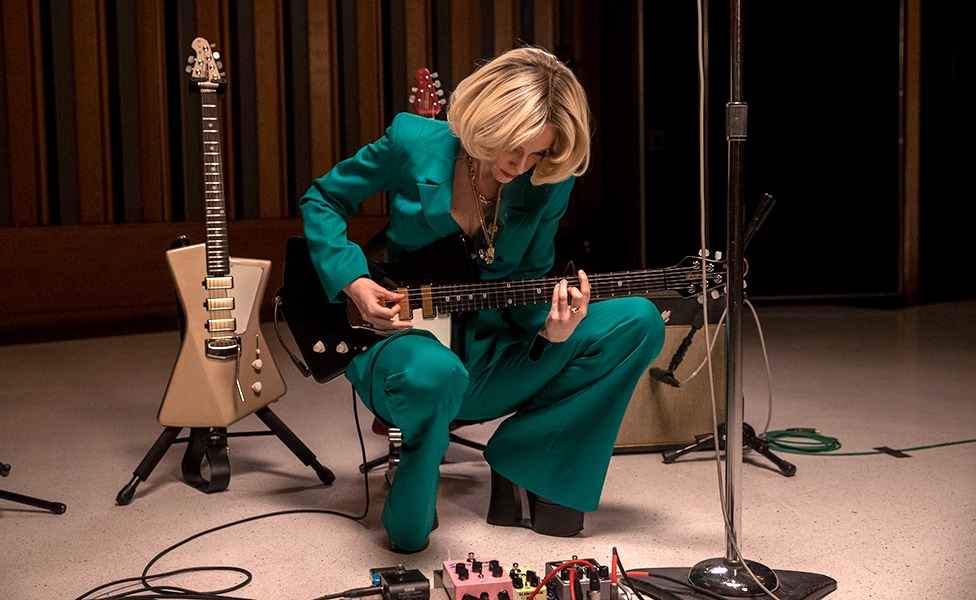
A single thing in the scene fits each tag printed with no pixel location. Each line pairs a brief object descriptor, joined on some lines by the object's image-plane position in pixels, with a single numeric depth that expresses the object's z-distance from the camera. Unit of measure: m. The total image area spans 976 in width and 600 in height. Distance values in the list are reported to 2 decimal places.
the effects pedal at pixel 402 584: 1.78
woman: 2.11
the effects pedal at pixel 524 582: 1.79
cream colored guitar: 2.69
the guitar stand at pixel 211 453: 2.73
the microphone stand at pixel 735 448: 1.79
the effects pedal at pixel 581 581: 1.75
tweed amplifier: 2.96
